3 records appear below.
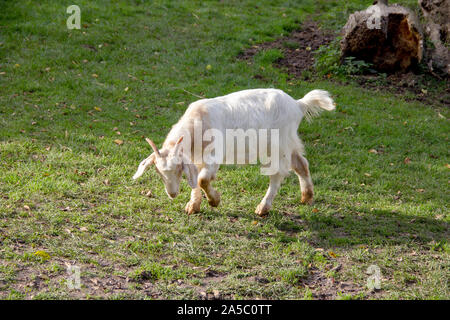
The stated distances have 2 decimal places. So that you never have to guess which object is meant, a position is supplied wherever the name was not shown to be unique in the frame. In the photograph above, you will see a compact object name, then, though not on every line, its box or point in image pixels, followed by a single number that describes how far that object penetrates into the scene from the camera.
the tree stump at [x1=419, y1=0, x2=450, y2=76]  11.05
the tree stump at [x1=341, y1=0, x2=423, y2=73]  10.82
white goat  5.61
